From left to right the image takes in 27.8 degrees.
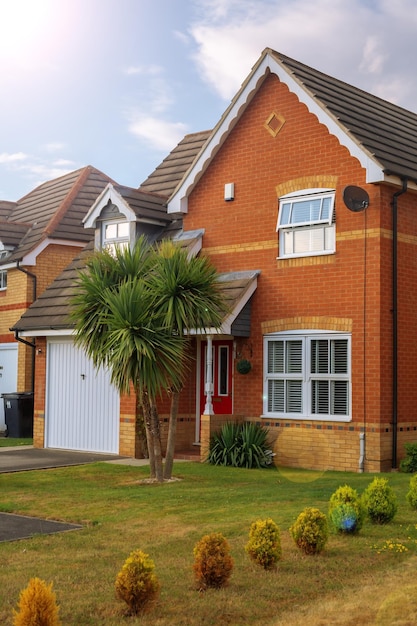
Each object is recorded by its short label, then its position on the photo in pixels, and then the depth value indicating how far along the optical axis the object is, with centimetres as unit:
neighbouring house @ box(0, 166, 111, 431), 2592
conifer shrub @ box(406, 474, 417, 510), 1094
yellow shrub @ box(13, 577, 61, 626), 594
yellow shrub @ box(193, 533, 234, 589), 733
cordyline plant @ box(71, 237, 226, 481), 1362
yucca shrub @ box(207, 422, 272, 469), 1653
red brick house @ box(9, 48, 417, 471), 1591
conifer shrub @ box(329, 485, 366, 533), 938
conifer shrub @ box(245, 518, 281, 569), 799
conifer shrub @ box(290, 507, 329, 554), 853
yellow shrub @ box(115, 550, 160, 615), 670
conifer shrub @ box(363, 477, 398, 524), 1004
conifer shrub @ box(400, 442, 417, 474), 1534
